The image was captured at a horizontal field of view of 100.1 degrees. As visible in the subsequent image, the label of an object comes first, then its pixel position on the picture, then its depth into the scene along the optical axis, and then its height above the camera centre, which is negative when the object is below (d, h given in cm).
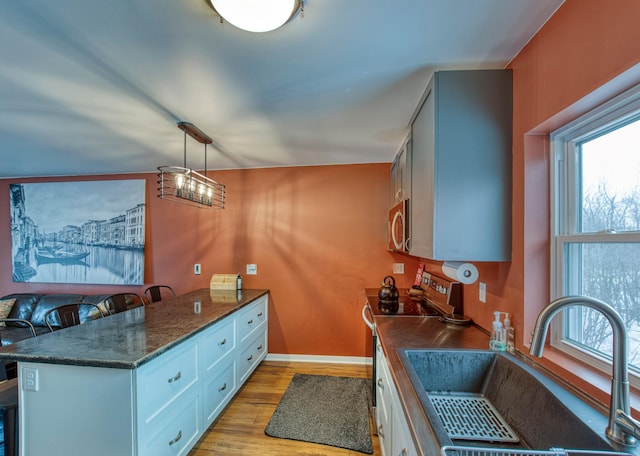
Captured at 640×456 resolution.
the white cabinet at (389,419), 94 -86
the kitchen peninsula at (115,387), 126 -81
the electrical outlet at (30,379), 129 -74
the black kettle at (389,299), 207 -56
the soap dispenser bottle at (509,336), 128 -52
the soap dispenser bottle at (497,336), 128 -53
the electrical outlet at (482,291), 158 -39
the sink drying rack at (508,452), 62 -55
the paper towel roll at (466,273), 157 -27
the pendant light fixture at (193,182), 202 +36
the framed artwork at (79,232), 335 -6
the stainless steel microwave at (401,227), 192 +0
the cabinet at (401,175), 197 +45
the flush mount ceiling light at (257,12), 93 +77
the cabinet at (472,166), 133 +31
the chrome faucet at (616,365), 69 -36
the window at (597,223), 88 +1
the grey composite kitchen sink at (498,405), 81 -67
